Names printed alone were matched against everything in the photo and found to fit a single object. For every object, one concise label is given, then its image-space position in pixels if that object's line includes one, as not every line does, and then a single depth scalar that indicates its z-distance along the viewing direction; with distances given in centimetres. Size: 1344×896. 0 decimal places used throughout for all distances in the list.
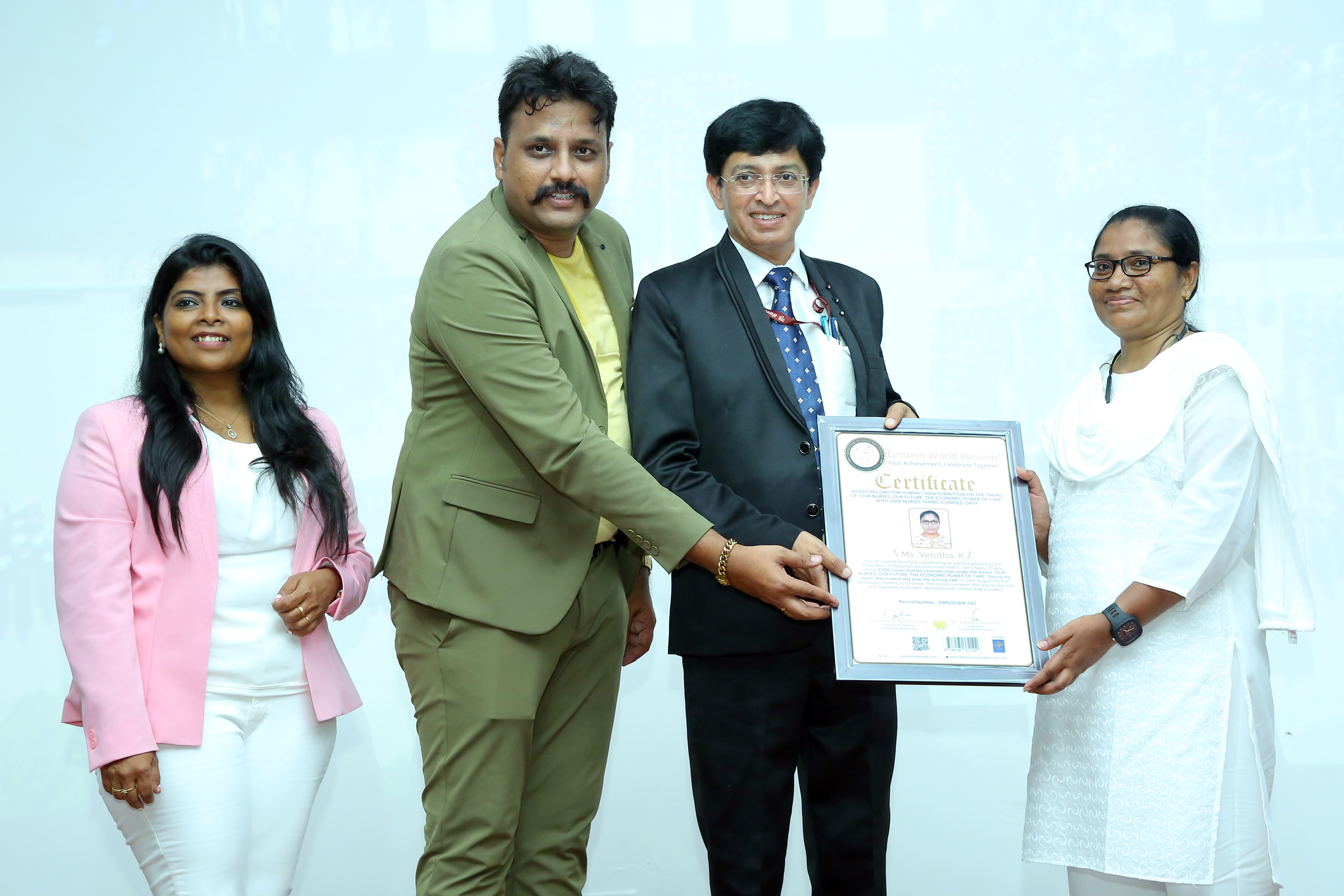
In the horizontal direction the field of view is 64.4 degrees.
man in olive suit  190
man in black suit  199
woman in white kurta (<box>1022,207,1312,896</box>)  193
